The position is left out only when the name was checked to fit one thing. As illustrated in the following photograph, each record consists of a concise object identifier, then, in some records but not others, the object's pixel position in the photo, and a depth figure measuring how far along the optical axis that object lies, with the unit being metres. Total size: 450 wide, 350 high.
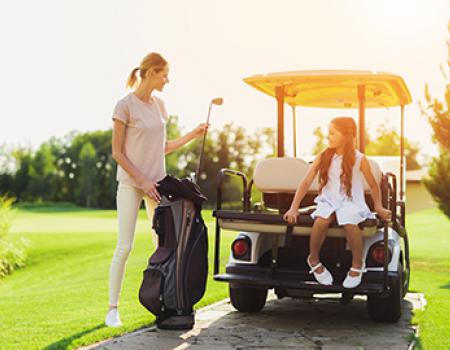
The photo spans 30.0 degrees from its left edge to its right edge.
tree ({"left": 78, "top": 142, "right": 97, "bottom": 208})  57.81
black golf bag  5.84
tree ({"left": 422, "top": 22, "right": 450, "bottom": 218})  16.61
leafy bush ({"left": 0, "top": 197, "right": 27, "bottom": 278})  18.53
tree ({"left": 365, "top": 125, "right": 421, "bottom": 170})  60.81
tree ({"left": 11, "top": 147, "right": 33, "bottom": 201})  58.84
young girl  5.90
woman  6.03
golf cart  6.07
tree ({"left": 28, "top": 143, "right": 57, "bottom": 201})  58.75
